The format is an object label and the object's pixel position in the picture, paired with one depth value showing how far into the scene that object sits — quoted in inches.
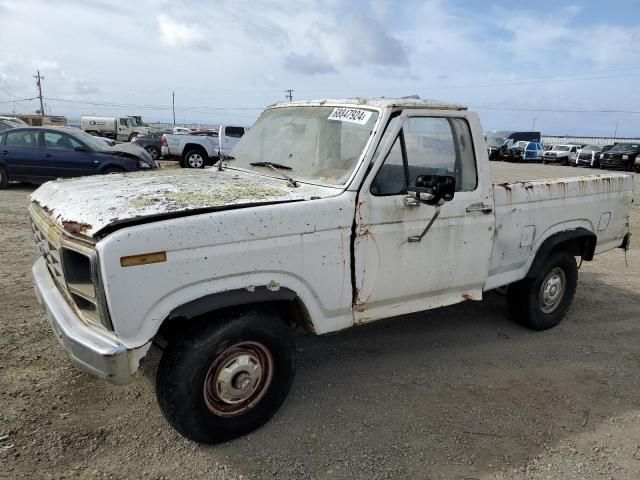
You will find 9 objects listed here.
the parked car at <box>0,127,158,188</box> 457.4
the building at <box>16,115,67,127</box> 1857.8
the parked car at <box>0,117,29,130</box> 813.9
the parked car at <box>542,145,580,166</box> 1290.6
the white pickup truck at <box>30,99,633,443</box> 103.3
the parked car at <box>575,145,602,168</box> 1195.3
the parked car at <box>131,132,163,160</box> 911.0
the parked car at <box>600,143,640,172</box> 1067.9
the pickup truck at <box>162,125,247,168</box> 734.5
